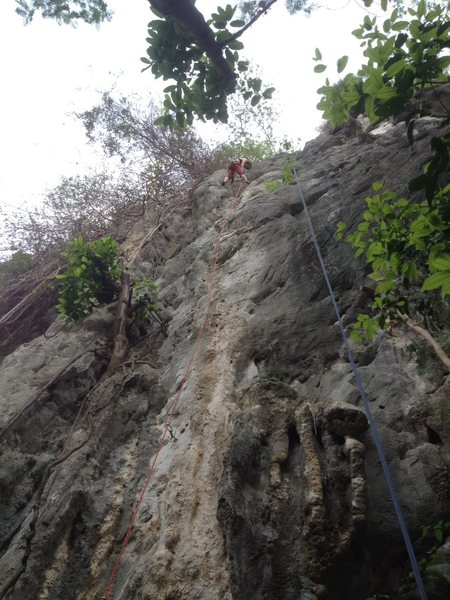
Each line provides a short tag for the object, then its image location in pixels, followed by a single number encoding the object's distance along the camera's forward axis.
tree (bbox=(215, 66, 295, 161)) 12.85
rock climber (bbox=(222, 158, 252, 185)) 9.30
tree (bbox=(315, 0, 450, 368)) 1.92
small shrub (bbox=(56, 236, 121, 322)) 6.21
